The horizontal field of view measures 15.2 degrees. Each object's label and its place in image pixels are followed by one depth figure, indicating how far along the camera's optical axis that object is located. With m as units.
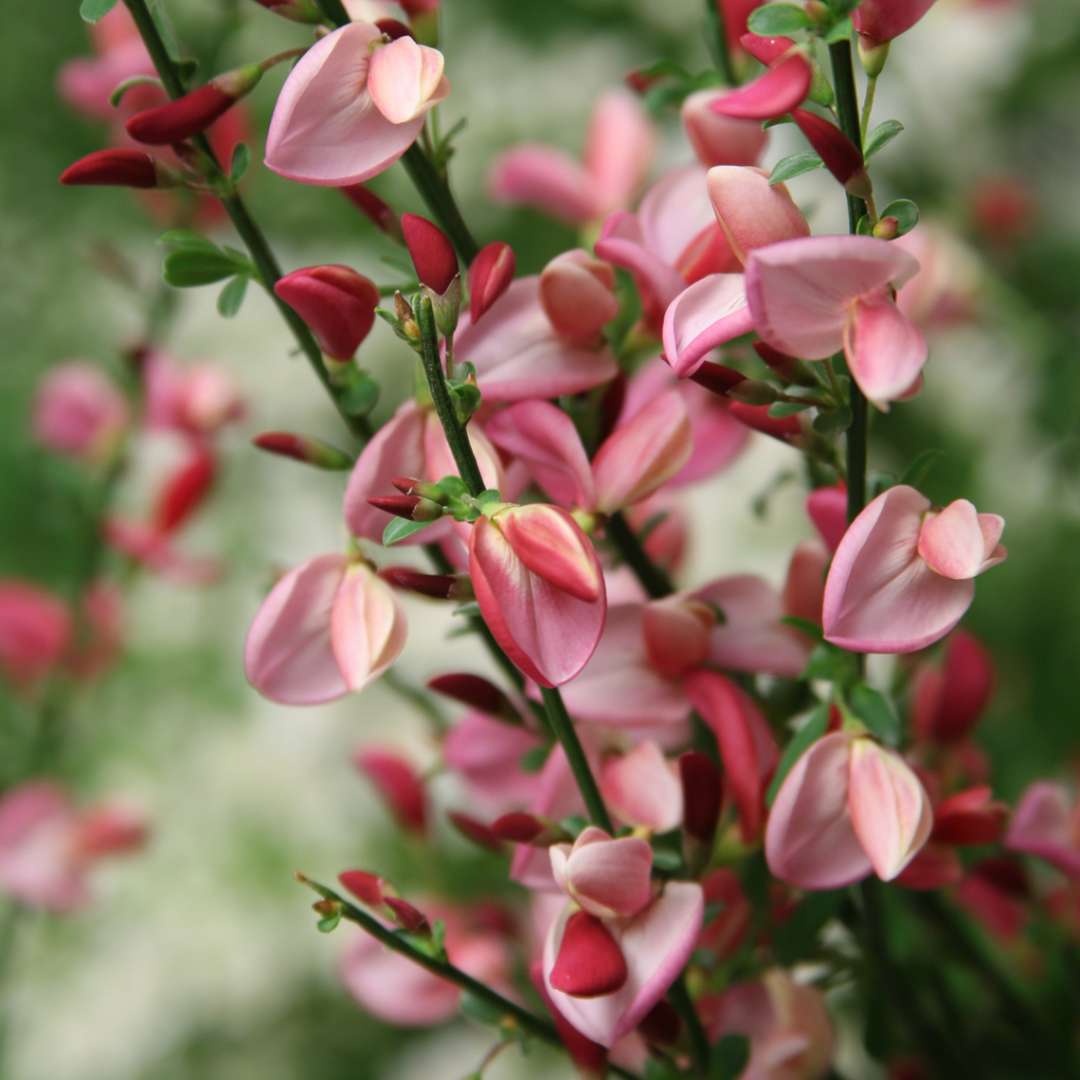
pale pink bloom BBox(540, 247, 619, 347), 0.43
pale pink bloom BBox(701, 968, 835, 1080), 0.45
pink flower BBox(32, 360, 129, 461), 0.63
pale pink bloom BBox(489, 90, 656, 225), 0.50
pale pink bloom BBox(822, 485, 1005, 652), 0.41
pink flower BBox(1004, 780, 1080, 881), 0.45
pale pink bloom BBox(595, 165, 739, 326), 0.43
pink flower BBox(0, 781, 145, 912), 0.61
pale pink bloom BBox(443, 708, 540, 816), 0.46
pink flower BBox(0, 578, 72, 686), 0.68
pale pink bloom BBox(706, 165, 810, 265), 0.40
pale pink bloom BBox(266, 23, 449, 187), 0.41
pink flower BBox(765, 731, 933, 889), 0.42
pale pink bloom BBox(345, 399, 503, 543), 0.42
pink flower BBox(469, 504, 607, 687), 0.40
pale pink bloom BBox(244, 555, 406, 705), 0.43
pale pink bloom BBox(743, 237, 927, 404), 0.39
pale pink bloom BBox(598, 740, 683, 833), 0.43
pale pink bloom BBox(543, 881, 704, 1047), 0.42
